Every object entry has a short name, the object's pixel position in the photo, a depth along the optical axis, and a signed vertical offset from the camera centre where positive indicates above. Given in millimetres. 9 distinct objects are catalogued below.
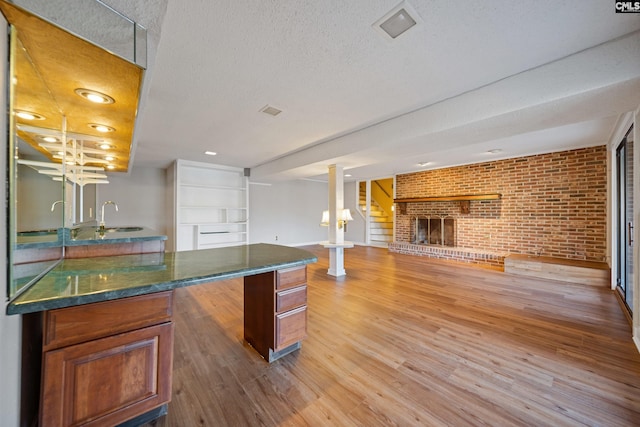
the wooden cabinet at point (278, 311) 1916 -801
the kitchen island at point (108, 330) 1077 -577
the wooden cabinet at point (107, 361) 1081 -727
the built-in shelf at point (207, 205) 5711 +237
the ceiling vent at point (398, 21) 1437 +1227
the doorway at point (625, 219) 2836 -32
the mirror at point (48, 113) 1058 +690
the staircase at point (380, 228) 8164 -448
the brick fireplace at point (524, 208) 4371 +172
